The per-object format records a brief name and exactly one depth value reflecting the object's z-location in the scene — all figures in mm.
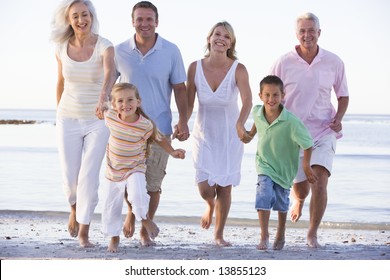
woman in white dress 12344
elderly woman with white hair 11867
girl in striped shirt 11359
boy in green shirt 11781
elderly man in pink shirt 12477
